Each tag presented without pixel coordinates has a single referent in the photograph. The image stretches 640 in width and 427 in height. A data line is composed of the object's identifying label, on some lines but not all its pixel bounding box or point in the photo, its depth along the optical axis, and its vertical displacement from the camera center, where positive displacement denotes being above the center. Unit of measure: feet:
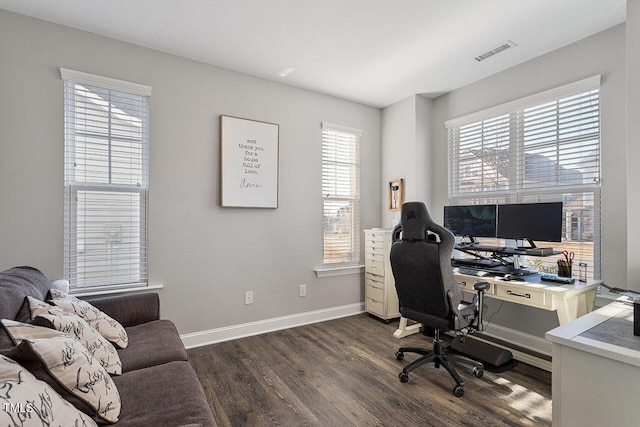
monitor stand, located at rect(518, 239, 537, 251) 8.91 -0.91
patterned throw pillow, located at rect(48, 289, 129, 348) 5.86 -2.04
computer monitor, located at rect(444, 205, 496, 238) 9.87 -0.19
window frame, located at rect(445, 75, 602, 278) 8.51 +1.42
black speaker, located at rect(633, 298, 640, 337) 4.54 -1.50
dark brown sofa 4.13 -2.64
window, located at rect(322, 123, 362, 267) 12.80 +0.78
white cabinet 12.23 -2.54
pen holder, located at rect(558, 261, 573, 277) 8.29 -1.42
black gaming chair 7.34 -1.75
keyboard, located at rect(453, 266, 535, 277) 8.96 -1.67
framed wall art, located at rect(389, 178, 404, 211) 13.09 +0.85
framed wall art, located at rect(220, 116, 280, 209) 10.44 +1.74
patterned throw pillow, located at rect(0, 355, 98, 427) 2.69 -1.74
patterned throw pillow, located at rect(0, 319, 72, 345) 3.92 -1.56
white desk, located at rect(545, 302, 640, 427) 3.89 -2.10
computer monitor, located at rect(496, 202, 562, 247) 8.29 -0.20
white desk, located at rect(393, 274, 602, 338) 7.41 -1.98
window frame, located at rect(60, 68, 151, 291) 8.27 +0.87
